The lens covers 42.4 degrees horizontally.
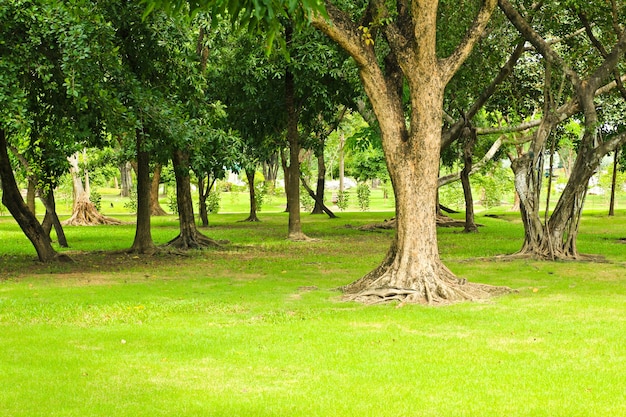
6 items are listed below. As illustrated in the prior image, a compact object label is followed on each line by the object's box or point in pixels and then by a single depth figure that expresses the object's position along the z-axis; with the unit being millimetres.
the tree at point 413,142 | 13320
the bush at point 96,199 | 43850
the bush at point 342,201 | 53197
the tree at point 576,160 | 19328
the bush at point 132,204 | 48394
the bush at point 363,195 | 53469
